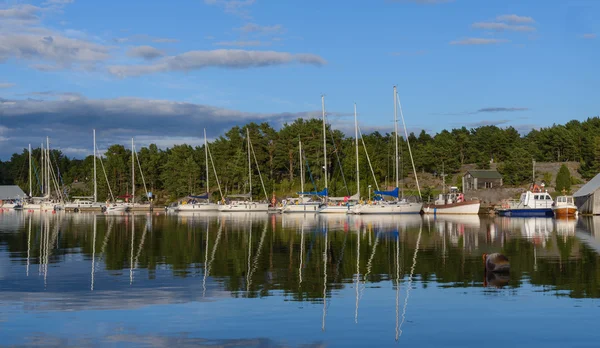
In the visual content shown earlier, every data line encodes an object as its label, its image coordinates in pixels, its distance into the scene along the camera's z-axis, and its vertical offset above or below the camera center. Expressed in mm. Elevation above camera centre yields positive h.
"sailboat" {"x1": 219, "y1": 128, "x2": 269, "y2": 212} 109625 -1331
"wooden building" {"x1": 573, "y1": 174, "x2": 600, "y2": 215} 84688 -159
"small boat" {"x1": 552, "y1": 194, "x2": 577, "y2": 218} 81375 -1415
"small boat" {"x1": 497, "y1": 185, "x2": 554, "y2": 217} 85938 -1118
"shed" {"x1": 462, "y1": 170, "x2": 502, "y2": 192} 116938 +2961
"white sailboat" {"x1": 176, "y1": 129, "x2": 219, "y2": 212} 115312 -1363
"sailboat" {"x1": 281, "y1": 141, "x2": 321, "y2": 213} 100000 -1363
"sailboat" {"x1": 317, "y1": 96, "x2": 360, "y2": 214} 93981 -1060
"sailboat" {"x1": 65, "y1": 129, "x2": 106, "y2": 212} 131000 -1519
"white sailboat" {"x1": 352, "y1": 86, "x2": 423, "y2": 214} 90125 -1250
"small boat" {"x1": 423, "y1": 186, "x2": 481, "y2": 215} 89562 -1285
